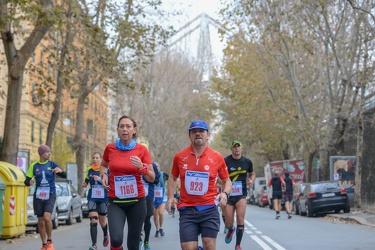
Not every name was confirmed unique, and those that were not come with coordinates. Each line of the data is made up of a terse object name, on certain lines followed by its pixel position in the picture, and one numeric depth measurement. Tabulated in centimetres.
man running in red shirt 812
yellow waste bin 1744
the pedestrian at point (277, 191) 2744
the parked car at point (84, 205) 3294
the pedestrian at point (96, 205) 1355
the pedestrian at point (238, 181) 1335
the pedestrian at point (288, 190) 2857
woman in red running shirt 879
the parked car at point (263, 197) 5003
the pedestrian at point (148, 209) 1391
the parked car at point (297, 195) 3344
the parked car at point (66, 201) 2505
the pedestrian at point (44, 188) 1343
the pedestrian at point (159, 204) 1758
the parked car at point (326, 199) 3030
